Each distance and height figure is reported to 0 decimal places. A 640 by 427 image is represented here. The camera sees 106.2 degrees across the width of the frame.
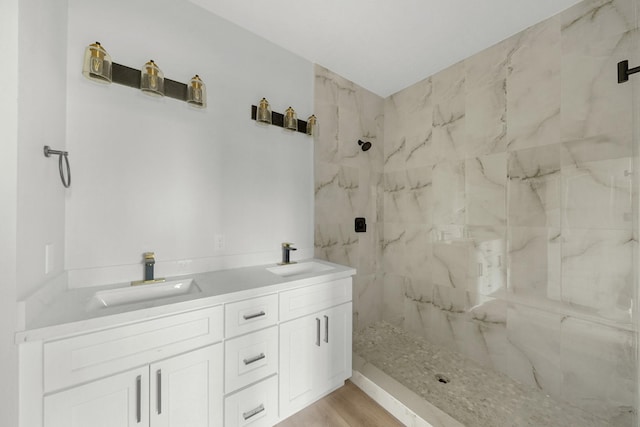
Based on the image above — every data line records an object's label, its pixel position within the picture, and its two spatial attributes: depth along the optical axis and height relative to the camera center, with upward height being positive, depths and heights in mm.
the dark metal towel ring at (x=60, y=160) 1028 +250
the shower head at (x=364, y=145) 2513 +746
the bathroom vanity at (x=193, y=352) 865 -636
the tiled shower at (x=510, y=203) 1424 +102
